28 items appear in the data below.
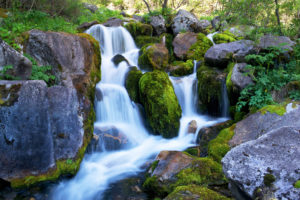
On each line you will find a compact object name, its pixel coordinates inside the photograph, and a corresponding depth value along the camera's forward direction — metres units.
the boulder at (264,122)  4.87
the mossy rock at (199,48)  10.95
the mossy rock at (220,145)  4.57
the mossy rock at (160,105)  6.93
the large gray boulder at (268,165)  2.01
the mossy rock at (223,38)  11.69
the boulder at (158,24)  13.41
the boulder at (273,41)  7.12
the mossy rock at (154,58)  9.63
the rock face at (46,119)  4.11
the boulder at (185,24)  13.24
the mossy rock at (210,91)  7.79
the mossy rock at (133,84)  7.84
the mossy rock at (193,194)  2.84
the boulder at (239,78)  6.64
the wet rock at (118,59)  9.22
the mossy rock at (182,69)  9.55
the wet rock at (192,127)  6.89
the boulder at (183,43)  11.29
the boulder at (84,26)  11.41
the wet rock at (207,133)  5.84
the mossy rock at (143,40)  12.09
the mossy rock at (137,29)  12.46
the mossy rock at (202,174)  3.79
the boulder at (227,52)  7.54
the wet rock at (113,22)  12.54
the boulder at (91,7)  16.88
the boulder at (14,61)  4.57
